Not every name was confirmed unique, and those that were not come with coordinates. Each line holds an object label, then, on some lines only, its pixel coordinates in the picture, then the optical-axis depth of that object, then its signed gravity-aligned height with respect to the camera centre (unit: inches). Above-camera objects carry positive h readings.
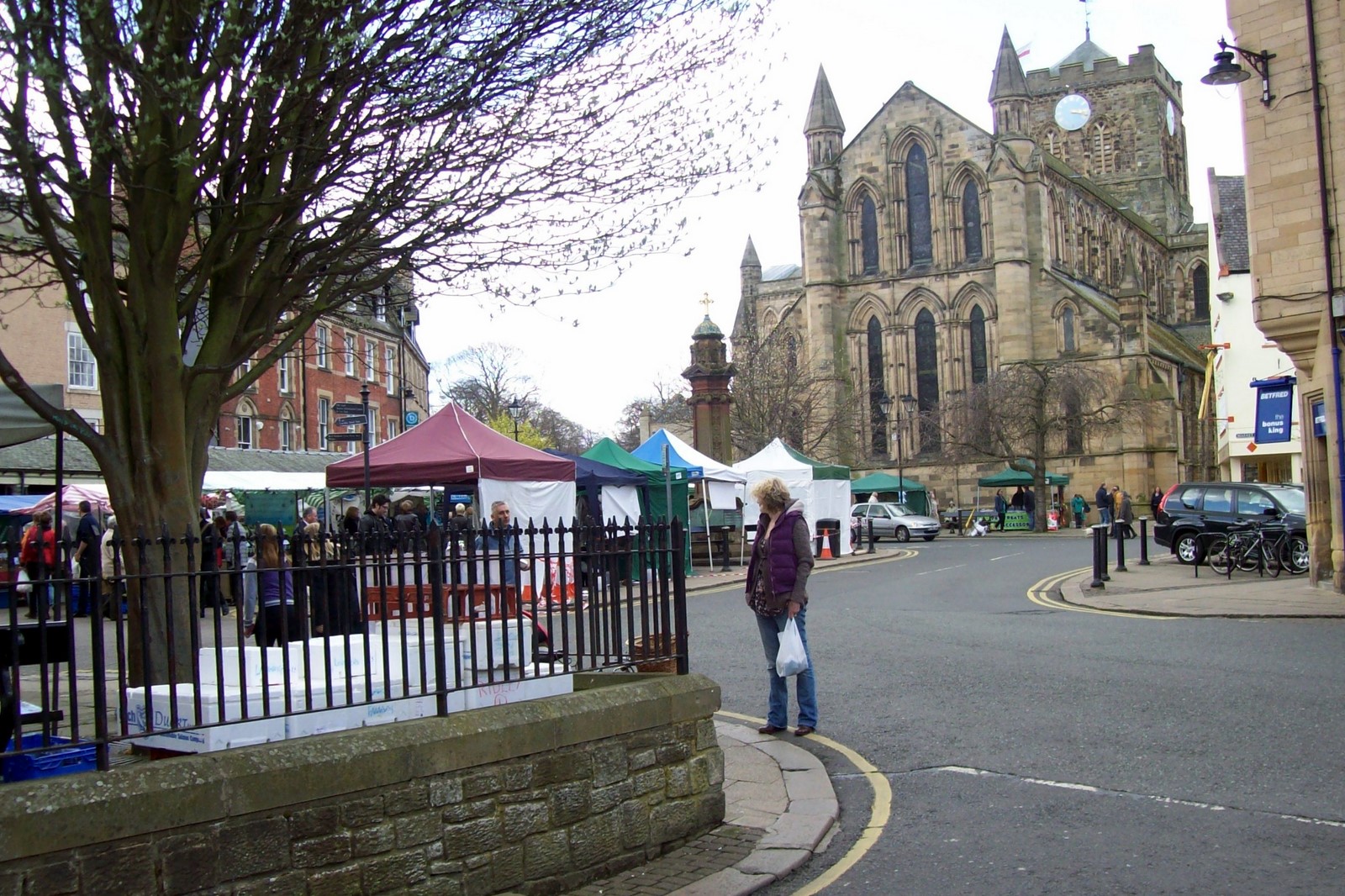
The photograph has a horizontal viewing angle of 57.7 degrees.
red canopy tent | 694.5 +20.0
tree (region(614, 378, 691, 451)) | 2380.7 +156.7
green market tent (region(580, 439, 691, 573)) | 950.4 +4.5
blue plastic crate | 170.9 -35.9
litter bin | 1235.9 -54.1
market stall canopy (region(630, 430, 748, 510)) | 1043.3 +16.3
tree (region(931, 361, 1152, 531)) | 2057.1 +102.9
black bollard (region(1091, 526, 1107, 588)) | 797.5 -55.4
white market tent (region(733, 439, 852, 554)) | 1166.3 -3.3
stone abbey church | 2266.2 +384.5
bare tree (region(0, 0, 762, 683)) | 254.5 +79.8
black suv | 932.0 -34.9
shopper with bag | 330.6 -29.1
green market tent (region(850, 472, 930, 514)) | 2016.5 -18.0
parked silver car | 1733.5 -65.6
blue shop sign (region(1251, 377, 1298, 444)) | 769.6 +33.7
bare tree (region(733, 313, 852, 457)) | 2114.9 +152.0
